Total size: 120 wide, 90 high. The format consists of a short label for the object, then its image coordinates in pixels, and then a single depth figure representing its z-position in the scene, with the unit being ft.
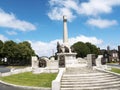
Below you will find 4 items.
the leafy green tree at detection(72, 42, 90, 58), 117.98
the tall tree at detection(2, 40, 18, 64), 104.90
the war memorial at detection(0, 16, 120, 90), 27.29
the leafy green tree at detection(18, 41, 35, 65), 105.73
